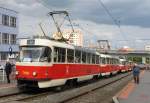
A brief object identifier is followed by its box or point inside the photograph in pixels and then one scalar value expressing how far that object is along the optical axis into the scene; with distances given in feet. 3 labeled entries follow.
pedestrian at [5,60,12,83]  44.16
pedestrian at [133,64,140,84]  55.34
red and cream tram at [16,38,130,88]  34.88
